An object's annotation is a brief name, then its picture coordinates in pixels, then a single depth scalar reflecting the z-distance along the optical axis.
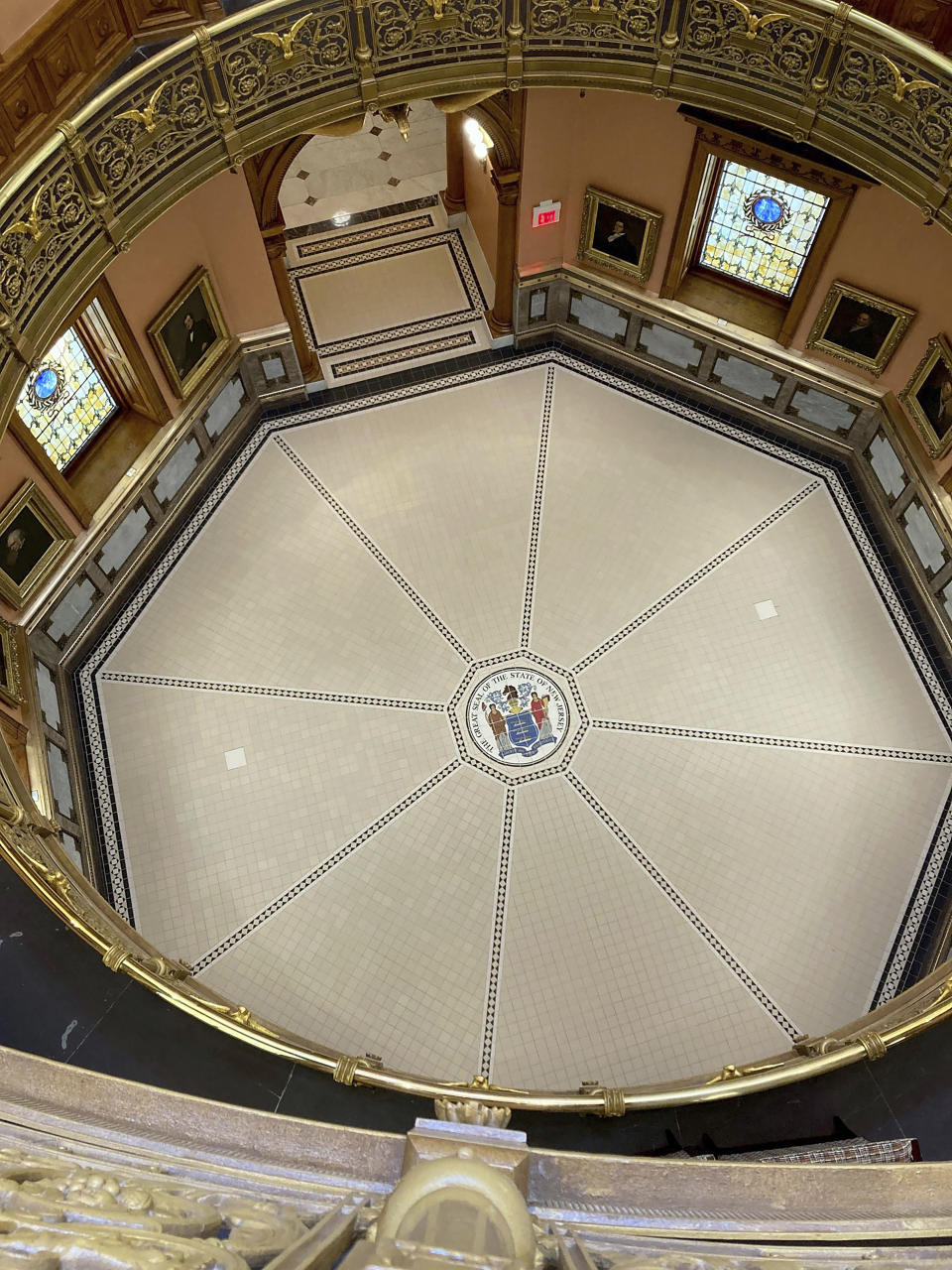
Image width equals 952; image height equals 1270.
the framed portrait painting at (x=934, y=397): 9.18
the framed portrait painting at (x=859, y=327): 9.55
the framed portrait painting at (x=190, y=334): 9.51
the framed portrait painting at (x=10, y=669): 8.40
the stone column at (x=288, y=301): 10.06
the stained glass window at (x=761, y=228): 9.69
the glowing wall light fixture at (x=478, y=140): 10.56
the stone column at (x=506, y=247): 10.39
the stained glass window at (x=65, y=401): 8.80
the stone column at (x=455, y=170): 11.69
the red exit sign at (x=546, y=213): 10.65
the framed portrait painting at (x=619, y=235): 10.36
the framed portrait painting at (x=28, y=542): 8.59
